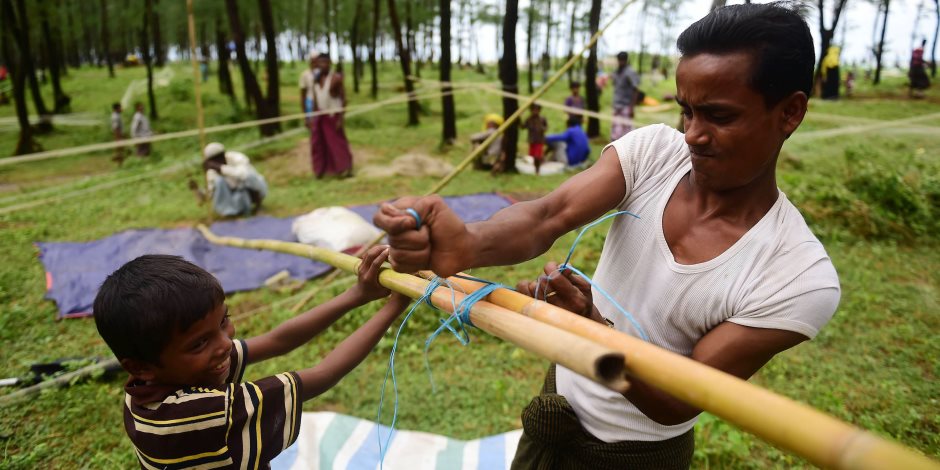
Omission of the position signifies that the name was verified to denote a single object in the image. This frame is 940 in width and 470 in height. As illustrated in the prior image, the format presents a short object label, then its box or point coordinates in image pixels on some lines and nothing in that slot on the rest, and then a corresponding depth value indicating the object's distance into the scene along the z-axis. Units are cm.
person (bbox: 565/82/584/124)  1085
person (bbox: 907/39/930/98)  1526
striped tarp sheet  271
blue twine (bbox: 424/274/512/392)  116
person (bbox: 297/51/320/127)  874
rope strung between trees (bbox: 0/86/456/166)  407
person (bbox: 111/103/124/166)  1139
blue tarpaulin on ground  464
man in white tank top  108
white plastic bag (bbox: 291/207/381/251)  529
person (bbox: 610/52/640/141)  985
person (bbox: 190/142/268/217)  664
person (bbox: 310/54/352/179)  867
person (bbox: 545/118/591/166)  935
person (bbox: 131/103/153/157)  1161
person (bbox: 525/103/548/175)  899
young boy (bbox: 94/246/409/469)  126
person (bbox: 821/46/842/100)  1374
